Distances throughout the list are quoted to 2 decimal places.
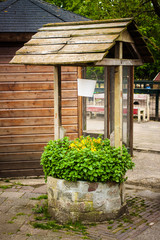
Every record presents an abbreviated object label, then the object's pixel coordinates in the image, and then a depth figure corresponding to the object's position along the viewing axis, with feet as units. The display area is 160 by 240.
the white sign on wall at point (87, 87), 19.58
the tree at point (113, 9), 46.85
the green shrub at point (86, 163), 16.56
